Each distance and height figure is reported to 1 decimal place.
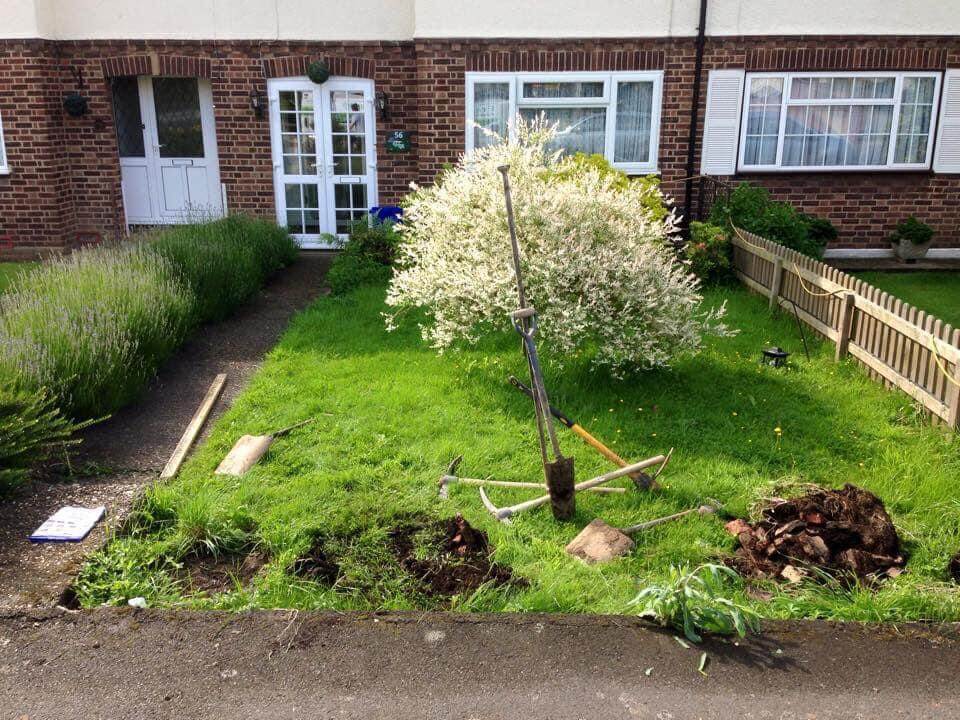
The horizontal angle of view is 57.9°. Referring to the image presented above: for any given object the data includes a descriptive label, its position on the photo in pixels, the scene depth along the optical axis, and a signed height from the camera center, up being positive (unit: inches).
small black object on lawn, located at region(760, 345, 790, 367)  293.0 -70.0
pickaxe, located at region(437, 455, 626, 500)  205.5 -79.4
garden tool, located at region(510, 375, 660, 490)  207.0 -73.8
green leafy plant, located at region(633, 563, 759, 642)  149.8 -78.7
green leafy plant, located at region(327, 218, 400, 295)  410.6 -56.6
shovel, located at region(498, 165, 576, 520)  182.5 -63.0
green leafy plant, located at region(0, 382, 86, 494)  192.9 -66.6
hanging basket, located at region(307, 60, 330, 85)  476.1 +36.4
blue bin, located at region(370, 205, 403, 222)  470.6 -38.7
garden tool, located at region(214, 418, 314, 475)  217.2 -78.7
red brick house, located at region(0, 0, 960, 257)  462.3 +25.1
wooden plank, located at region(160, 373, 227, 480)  218.5 -79.1
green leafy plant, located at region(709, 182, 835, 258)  422.9 -35.6
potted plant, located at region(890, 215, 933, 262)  471.5 -49.4
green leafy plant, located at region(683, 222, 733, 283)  414.9 -52.5
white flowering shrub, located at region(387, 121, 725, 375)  257.1 -37.6
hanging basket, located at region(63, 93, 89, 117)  490.9 +18.1
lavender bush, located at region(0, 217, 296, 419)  236.5 -54.3
